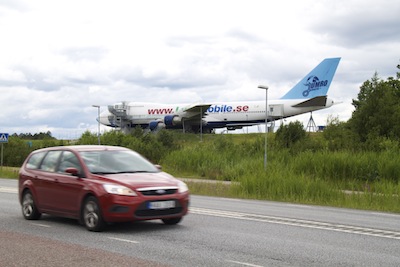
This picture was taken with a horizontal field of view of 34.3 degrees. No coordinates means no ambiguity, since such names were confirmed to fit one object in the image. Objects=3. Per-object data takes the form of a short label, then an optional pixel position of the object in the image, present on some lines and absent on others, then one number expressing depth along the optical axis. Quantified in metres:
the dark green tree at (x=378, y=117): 42.91
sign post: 42.19
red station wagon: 10.76
